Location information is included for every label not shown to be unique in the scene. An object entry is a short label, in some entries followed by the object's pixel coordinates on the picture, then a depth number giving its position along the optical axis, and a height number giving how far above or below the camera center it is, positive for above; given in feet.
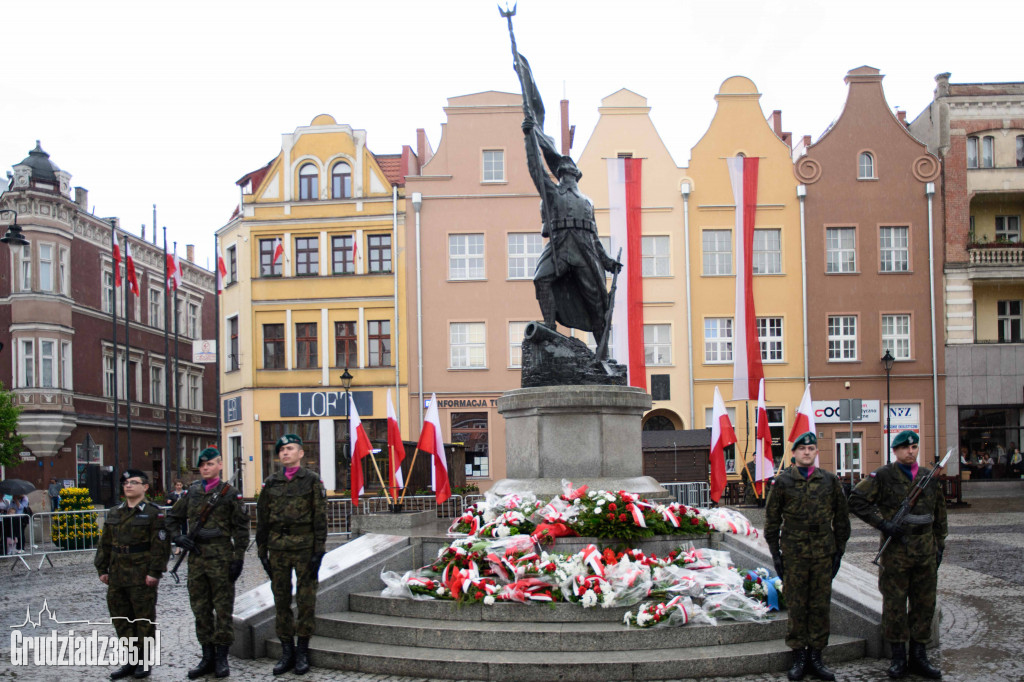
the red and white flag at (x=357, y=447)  57.21 -4.76
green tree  107.55 -6.47
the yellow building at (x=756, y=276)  114.62 +9.69
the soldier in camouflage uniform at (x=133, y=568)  27.55 -5.54
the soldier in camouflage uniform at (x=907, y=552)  26.02 -5.24
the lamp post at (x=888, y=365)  102.75 -1.17
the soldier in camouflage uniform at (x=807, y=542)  25.73 -4.93
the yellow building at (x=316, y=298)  115.55 +7.99
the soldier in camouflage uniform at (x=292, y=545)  27.55 -5.02
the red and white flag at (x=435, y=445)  52.21 -4.36
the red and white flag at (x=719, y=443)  53.54 -4.74
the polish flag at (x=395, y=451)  55.77 -4.98
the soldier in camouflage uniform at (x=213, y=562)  27.40 -5.41
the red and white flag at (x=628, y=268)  111.14 +10.33
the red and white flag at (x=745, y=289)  108.68 +7.56
